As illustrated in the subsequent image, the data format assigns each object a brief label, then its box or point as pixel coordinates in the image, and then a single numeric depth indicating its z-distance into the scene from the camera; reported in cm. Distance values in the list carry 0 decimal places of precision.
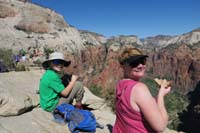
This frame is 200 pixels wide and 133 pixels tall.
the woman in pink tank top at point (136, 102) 159
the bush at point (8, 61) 887
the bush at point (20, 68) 799
